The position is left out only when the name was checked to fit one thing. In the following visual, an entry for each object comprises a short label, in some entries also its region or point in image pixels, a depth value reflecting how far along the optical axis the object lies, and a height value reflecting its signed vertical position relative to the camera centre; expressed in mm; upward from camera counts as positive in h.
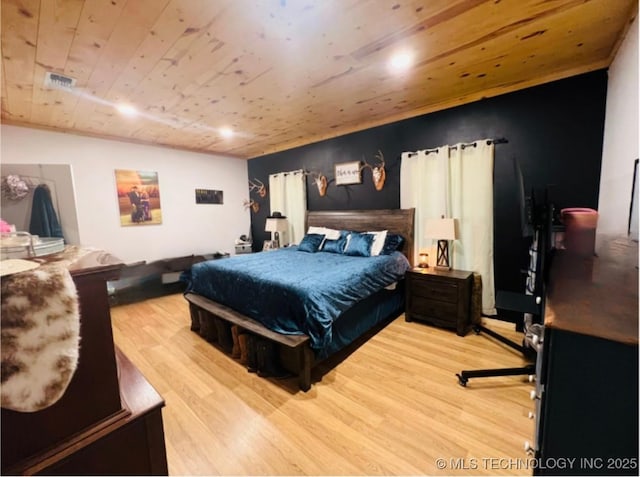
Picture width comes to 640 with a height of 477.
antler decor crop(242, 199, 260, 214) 5523 +76
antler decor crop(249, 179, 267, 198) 5316 +406
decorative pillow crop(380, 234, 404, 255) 3258 -511
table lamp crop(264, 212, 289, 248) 4676 -302
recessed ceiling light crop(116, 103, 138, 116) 2738 +1100
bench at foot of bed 1963 -1097
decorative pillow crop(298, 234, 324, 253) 3748 -538
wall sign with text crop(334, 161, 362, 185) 3848 +468
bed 1999 -813
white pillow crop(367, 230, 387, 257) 3250 -483
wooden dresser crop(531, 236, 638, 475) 559 -429
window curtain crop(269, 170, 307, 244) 4570 +136
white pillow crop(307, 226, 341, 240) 3789 -401
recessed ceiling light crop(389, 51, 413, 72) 1983 +1110
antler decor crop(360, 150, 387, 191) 3604 +419
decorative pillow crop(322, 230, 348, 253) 3564 -542
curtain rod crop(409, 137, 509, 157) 2695 +604
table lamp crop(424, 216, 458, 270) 2834 -354
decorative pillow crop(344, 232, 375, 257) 3271 -523
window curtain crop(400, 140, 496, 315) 2803 +33
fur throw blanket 503 -245
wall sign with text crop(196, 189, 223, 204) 4859 +245
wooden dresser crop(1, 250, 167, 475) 627 -543
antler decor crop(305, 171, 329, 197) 4270 +374
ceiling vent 2096 +1094
